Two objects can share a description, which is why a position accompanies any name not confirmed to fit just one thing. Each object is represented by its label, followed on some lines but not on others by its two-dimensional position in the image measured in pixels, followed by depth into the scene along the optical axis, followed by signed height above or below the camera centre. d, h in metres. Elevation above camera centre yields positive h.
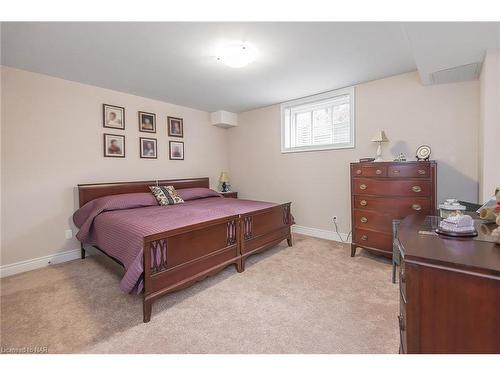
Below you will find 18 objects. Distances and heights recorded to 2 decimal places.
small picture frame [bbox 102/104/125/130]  3.38 +1.01
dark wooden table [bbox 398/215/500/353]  0.83 -0.46
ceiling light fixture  2.25 +1.30
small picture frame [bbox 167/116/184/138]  4.16 +1.04
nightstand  4.68 -0.24
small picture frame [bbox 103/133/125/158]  3.42 +0.58
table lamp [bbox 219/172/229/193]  4.78 +0.05
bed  1.84 -0.50
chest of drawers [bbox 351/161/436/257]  2.44 -0.19
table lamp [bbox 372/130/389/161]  2.94 +0.54
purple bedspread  1.84 -0.36
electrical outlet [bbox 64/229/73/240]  3.08 -0.66
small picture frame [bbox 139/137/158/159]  3.81 +0.60
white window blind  3.57 +1.00
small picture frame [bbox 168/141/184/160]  4.20 +0.61
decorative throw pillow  3.36 -0.18
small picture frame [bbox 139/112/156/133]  3.79 +1.03
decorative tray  1.18 -0.28
